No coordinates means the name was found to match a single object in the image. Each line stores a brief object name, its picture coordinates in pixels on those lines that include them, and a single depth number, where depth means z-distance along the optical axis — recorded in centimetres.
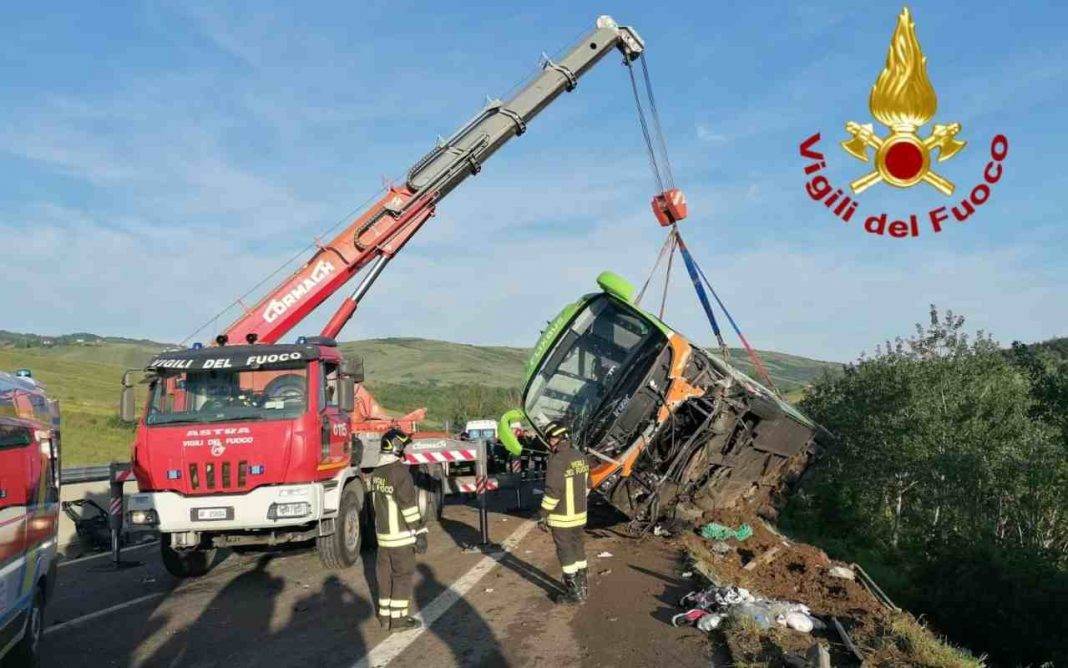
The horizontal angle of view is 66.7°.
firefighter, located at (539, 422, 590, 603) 733
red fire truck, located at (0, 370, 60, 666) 490
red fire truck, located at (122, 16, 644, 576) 823
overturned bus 991
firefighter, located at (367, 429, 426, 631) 653
